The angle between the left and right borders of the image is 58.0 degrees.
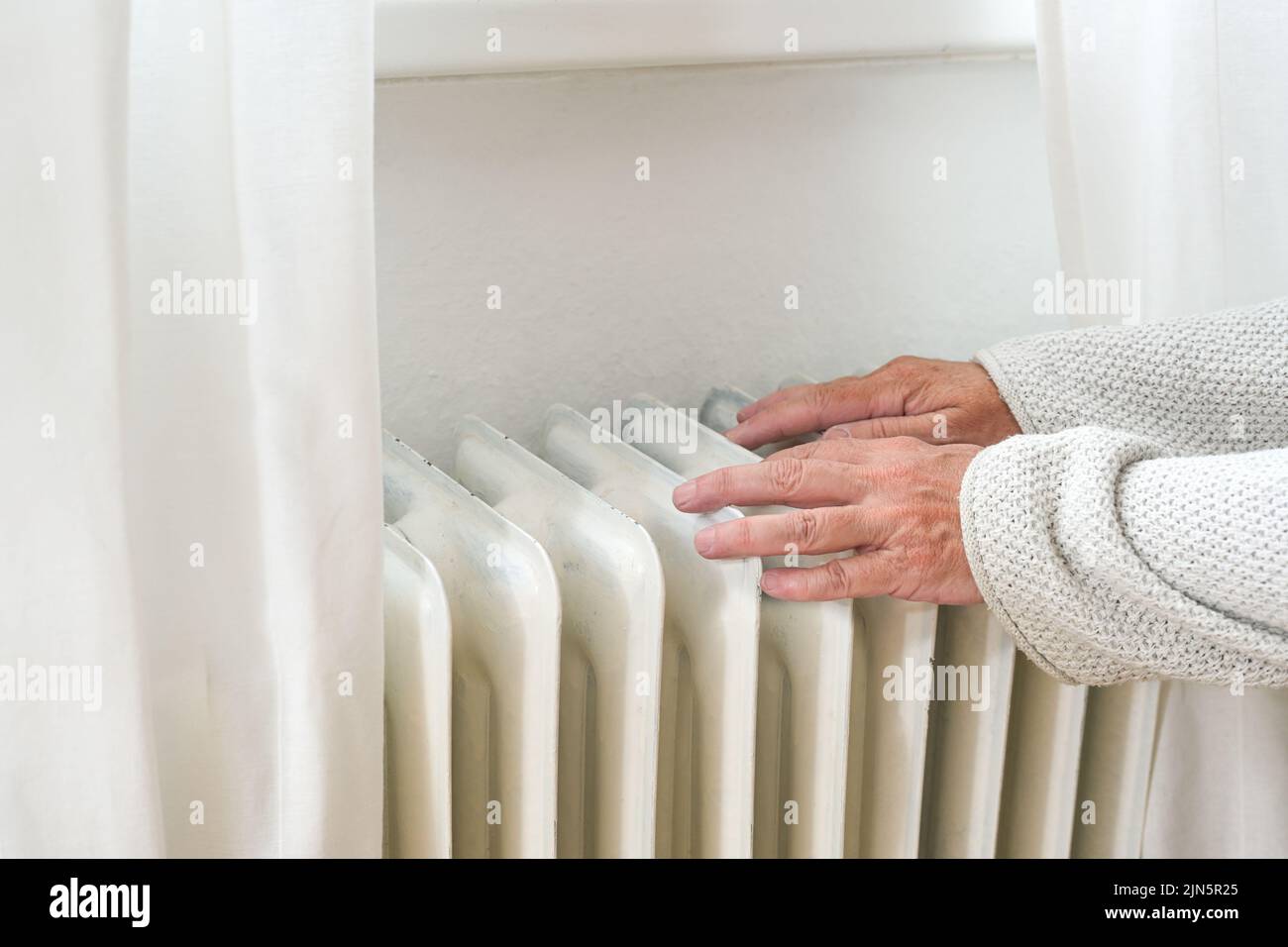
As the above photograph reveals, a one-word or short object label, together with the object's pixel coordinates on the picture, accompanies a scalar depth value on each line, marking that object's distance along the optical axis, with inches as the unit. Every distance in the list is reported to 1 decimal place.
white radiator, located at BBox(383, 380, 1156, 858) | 26.9
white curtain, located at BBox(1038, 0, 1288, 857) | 32.3
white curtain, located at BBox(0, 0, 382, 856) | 20.7
